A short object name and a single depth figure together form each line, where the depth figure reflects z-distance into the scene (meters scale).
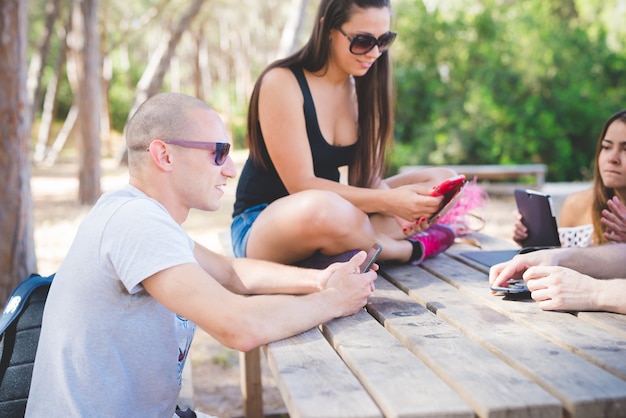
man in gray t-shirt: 1.85
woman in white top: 3.04
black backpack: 2.10
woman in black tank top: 2.85
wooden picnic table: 1.43
